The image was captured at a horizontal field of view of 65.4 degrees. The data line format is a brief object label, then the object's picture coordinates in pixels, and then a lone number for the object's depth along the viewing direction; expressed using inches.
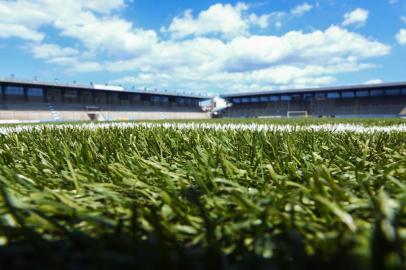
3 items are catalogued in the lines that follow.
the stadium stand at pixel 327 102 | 2328.2
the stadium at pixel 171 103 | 1915.2
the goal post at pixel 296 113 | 2556.6
